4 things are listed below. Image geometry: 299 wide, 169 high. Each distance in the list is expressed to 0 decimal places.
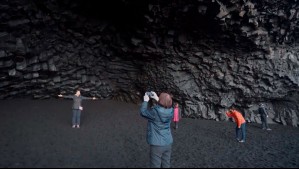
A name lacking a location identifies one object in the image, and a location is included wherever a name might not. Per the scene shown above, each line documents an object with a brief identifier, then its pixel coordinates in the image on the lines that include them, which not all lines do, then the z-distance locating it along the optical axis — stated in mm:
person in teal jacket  5680
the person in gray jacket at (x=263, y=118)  14533
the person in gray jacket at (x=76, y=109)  11366
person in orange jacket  11008
